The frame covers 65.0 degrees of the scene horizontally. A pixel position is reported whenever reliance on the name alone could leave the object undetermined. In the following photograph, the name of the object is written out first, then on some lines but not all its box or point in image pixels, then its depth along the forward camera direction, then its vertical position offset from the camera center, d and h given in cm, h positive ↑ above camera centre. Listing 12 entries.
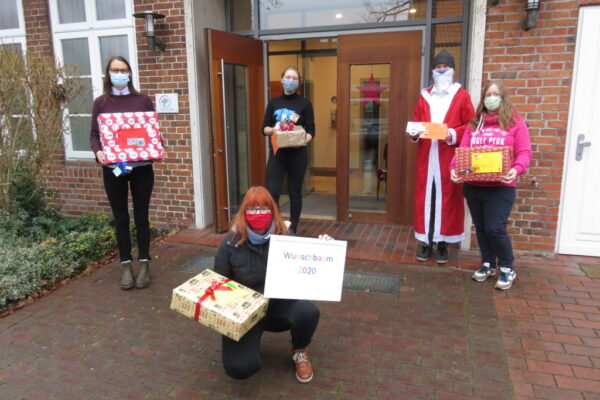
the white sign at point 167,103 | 570 +6
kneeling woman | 271 -94
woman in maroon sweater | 407 -63
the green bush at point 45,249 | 411 -139
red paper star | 564 +18
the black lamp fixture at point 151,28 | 533 +90
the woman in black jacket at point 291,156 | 506 -53
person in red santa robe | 429 -56
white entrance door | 432 -45
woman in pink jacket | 376 -63
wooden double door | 542 -15
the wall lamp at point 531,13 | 421 +82
